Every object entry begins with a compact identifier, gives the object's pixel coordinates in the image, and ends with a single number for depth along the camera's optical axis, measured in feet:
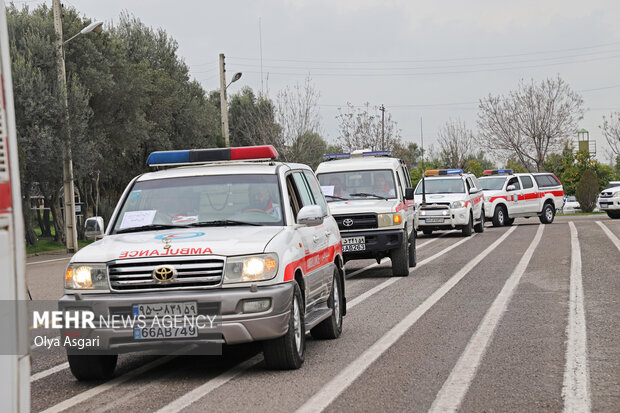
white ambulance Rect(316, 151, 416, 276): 54.49
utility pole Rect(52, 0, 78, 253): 104.32
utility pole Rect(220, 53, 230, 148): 121.70
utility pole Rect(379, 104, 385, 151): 207.99
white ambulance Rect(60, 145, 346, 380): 23.93
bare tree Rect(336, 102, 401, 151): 203.31
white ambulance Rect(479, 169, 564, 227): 116.47
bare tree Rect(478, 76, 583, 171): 221.25
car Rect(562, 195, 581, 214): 207.50
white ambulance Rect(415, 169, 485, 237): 94.84
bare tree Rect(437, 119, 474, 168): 264.93
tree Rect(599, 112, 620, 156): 245.86
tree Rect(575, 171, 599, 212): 166.30
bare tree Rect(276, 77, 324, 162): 158.40
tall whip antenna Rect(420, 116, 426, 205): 86.35
